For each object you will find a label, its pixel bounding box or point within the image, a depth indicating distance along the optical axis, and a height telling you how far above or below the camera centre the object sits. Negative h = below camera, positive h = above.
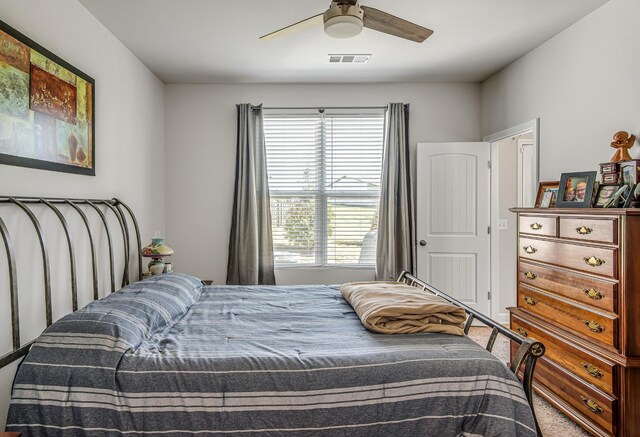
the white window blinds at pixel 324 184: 4.55 +0.36
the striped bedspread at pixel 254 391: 1.59 -0.70
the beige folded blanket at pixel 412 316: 1.99 -0.51
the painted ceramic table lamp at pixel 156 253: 3.43 -0.31
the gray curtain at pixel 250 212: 4.36 +0.05
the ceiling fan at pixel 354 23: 2.21 +1.14
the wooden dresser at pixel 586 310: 2.09 -0.57
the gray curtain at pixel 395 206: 4.37 +0.11
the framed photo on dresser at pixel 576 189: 2.59 +0.17
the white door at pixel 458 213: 4.40 +0.03
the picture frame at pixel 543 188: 3.10 +0.21
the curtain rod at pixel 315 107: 4.50 +1.22
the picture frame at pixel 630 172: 2.29 +0.24
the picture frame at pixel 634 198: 2.21 +0.09
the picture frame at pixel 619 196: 2.31 +0.10
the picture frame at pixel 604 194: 2.43 +0.13
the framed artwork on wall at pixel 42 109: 2.01 +0.63
